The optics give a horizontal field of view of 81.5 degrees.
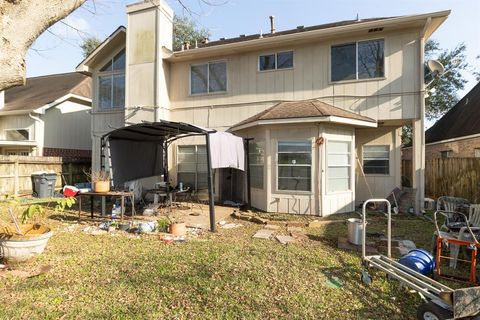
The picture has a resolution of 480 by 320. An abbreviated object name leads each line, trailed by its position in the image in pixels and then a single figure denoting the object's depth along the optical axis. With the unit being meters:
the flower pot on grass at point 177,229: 6.63
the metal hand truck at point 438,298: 2.87
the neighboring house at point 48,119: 14.96
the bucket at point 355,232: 5.77
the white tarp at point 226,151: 7.47
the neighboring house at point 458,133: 13.32
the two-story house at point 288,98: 8.70
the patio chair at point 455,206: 6.16
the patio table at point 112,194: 7.36
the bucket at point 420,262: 4.16
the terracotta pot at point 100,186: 7.75
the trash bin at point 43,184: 12.72
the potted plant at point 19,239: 4.55
